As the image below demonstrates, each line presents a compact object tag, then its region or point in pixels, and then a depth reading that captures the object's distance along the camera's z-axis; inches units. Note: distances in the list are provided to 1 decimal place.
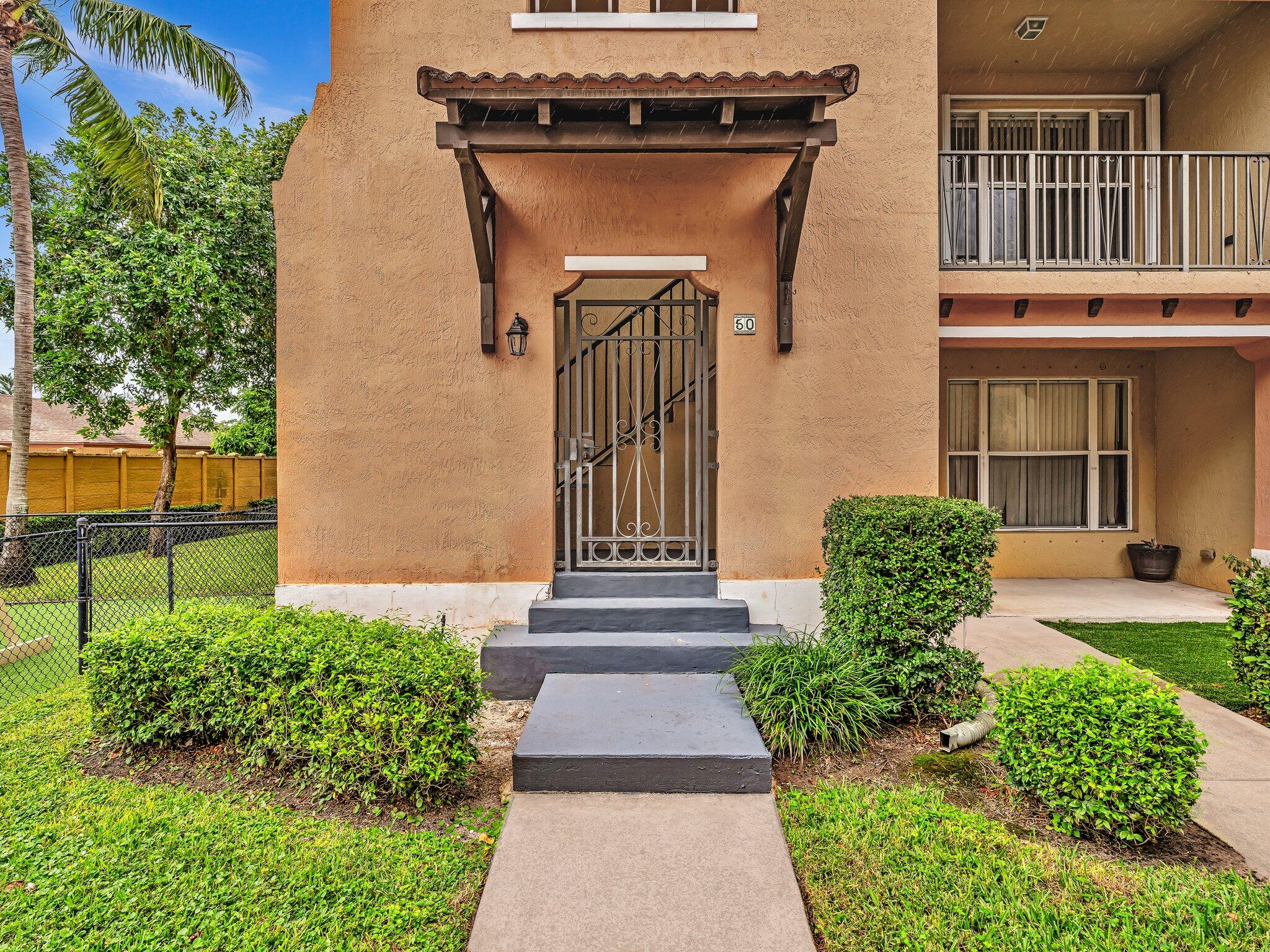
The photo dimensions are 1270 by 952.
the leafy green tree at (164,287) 430.9
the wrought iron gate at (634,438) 206.4
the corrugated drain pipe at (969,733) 140.6
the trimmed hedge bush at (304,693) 117.2
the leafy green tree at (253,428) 529.0
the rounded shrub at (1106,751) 104.0
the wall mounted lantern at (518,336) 194.1
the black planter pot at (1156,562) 312.5
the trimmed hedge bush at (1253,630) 154.4
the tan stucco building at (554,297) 198.1
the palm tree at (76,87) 372.8
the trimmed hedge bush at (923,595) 148.0
